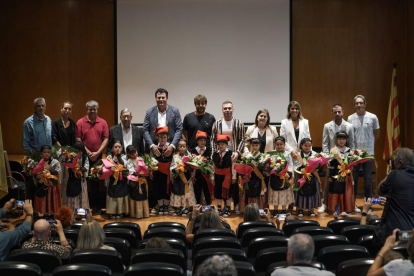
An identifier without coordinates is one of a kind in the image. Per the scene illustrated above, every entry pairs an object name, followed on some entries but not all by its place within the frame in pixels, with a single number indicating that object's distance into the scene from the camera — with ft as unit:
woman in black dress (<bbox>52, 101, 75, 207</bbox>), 21.66
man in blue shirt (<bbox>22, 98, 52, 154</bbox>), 20.95
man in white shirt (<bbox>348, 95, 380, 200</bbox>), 22.44
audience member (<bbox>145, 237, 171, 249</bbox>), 10.56
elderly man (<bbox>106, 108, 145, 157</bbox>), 21.45
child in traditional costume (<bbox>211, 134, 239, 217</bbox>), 20.59
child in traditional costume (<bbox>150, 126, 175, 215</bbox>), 21.03
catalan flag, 27.66
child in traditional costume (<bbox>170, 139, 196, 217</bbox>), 20.61
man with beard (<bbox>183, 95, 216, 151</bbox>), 21.71
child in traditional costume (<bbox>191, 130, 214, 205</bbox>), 21.02
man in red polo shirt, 21.66
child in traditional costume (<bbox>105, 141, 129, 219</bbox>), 20.36
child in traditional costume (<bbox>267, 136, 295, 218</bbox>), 20.07
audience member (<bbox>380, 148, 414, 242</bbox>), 11.93
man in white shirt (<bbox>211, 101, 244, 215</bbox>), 21.21
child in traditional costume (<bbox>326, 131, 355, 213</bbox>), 20.52
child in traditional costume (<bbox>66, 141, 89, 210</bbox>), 20.39
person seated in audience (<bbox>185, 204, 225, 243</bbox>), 13.14
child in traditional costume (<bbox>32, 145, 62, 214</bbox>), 19.67
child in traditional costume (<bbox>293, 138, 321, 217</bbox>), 20.36
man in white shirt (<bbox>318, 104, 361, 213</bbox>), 21.76
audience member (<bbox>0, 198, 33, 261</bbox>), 11.70
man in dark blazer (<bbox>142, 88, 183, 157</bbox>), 21.81
